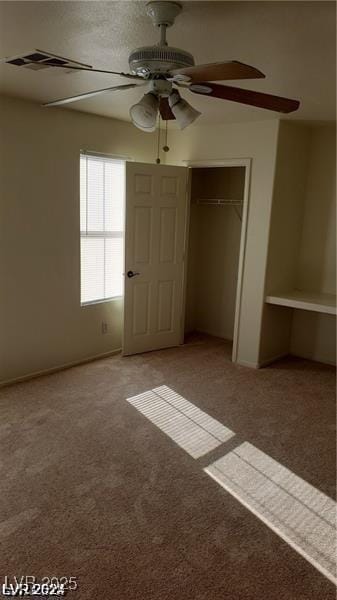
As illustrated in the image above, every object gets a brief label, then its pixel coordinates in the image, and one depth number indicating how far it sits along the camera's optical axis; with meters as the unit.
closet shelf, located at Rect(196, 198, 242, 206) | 4.97
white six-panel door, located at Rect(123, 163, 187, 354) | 4.37
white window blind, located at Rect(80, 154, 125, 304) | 4.19
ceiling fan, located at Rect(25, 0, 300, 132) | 1.70
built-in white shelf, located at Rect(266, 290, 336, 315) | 3.95
